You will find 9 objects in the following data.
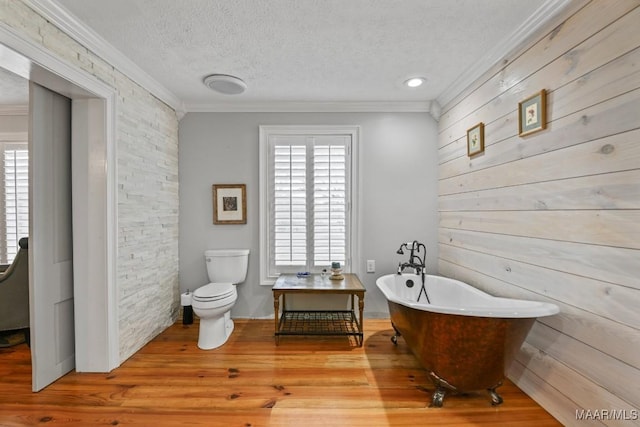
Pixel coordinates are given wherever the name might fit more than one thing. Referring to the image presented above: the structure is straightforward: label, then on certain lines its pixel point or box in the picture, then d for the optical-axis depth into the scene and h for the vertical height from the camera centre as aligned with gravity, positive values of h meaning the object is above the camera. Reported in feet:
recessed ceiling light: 8.43 +3.88
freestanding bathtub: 5.14 -2.48
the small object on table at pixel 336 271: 9.43 -2.02
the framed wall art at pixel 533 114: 5.59 +1.99
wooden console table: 8.46 -3.61
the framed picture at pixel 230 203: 10.36 +0.26
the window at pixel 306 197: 10.30 +0.48
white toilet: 8.15 -2.49
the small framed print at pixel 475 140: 7.66 +1.96
